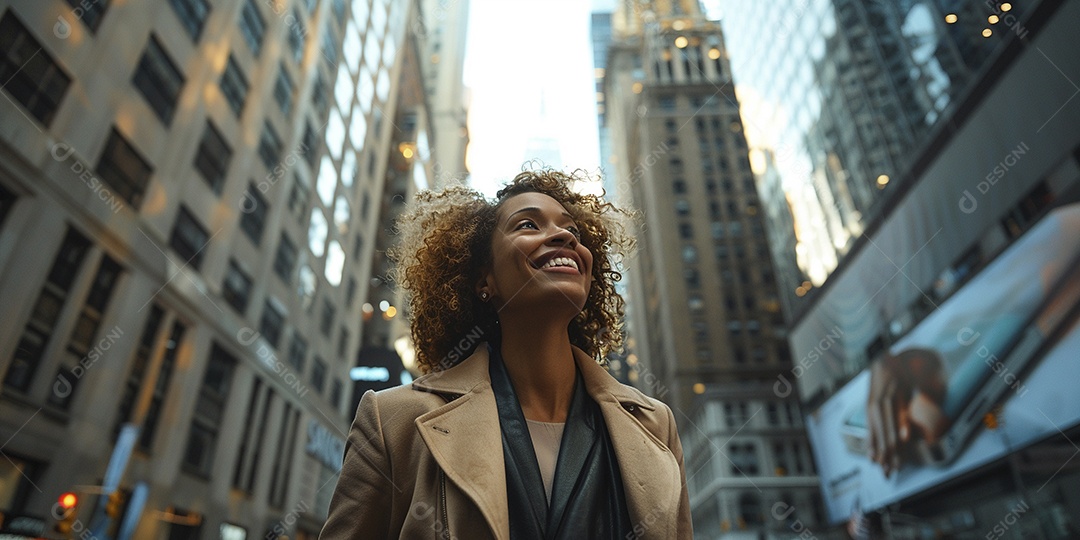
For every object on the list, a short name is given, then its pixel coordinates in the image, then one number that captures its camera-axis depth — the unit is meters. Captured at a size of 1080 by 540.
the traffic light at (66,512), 12.58
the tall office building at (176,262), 12.09
